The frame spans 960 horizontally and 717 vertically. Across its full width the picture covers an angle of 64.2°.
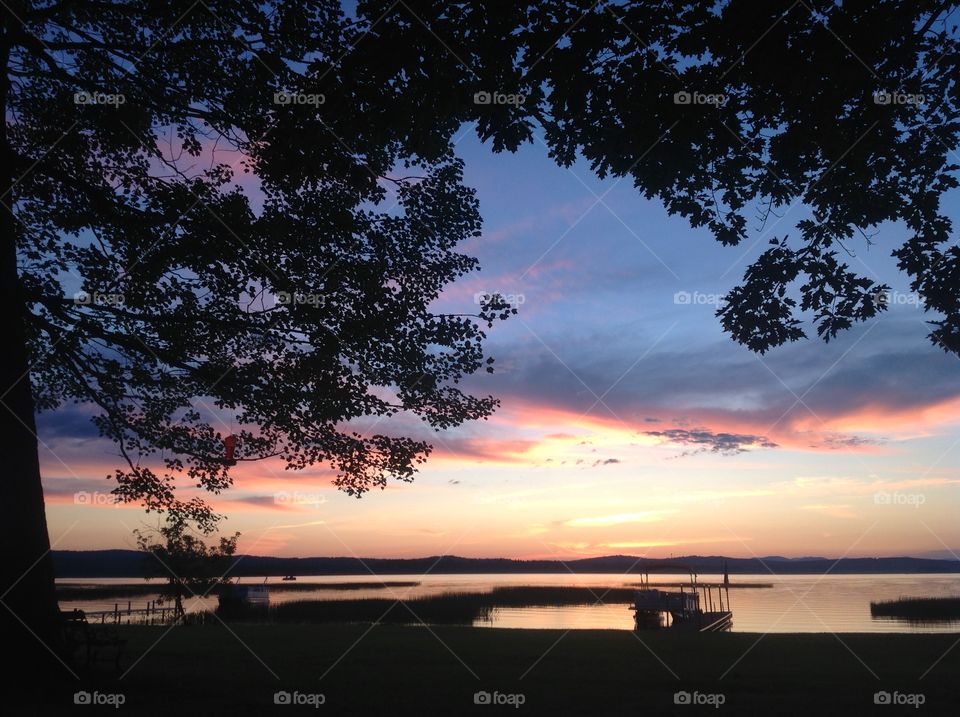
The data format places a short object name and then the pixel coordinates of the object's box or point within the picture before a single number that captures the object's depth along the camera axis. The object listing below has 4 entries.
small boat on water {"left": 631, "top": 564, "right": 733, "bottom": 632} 46.50
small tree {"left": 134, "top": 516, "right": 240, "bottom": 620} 53.72
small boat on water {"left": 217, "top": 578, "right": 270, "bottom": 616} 56.82
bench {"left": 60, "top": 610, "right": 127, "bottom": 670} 12.75
